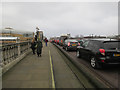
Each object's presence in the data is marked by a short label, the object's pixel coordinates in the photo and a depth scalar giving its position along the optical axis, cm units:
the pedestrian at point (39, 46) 760
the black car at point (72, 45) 1101
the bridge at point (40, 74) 312
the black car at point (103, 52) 396
